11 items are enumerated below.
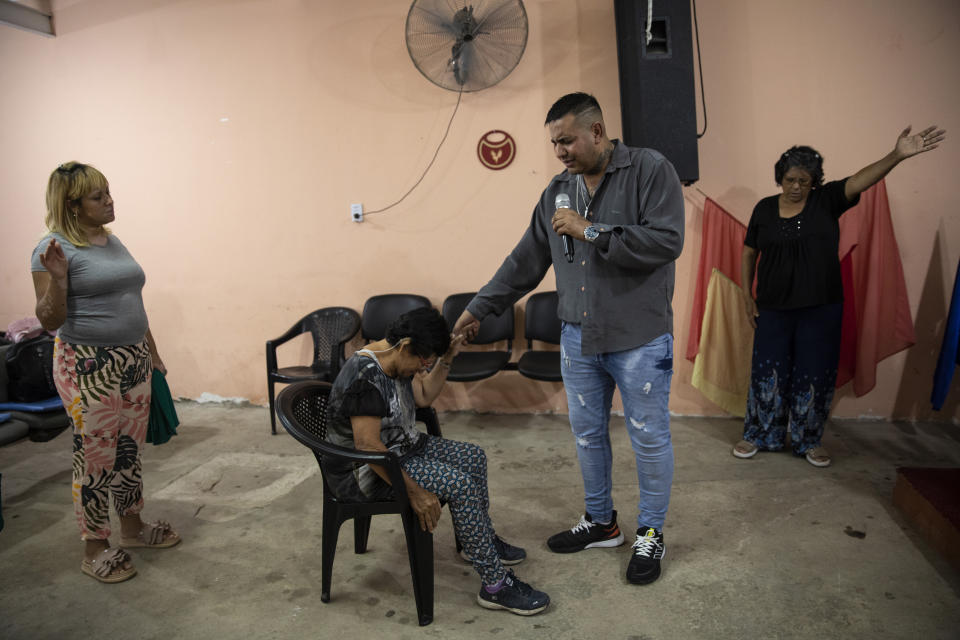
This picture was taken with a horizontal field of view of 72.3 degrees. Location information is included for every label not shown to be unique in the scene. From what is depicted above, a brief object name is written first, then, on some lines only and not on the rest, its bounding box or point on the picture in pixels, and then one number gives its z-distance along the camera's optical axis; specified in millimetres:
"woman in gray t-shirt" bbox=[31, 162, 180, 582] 2293
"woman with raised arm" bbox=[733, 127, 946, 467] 3072
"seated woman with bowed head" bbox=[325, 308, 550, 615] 1997
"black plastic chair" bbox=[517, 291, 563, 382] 3916
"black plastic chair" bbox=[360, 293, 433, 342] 4273
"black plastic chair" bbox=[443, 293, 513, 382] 3750
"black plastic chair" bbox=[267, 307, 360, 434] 4070
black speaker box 3346
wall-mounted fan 3684
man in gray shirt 2066
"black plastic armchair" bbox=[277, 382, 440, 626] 1961
